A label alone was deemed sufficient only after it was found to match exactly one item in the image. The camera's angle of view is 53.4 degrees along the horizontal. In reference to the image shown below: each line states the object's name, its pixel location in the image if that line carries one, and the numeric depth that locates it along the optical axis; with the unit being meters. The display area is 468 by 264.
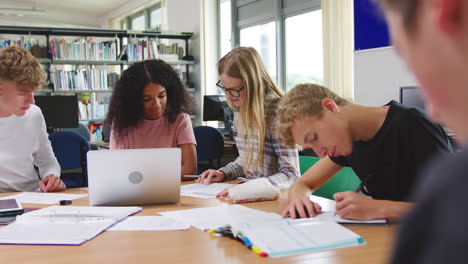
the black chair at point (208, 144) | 4.16
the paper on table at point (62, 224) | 1.25
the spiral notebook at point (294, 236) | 1.07
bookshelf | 6.56
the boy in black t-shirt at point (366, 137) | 1.42
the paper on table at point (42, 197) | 1.81
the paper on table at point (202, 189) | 1.87
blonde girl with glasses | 2.07
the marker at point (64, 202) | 1.73
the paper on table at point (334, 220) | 1.31
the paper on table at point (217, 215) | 1.39
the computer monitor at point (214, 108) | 5.53
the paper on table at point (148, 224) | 1.36
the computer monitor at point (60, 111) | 4.97
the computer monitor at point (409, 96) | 3.58
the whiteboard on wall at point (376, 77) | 4.26
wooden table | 1.04
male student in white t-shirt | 1.95
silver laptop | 1.63
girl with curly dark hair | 2.57
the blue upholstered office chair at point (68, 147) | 3.40
